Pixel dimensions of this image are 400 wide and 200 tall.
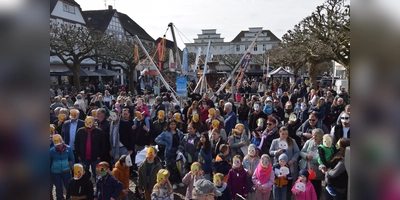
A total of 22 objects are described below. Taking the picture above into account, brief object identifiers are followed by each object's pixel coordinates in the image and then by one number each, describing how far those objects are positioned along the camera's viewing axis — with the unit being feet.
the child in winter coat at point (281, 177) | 19.83
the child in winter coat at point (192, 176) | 19.79
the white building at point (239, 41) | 294.46
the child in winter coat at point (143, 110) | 28.37
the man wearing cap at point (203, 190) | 14.17
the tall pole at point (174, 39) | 59.62
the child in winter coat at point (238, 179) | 19.93
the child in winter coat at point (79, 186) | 18.51
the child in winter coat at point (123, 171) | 21.07
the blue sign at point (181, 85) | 45.75
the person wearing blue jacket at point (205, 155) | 22.80
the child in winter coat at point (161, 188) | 18.43
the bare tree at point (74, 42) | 88.38
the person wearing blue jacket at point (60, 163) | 20.59
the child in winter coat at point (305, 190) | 18.38
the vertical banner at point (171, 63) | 60.20
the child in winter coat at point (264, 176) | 19.56
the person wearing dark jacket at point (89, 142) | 23.22
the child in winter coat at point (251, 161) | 20.80
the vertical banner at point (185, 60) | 53.62
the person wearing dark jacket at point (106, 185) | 19.19
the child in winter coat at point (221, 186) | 18.13
